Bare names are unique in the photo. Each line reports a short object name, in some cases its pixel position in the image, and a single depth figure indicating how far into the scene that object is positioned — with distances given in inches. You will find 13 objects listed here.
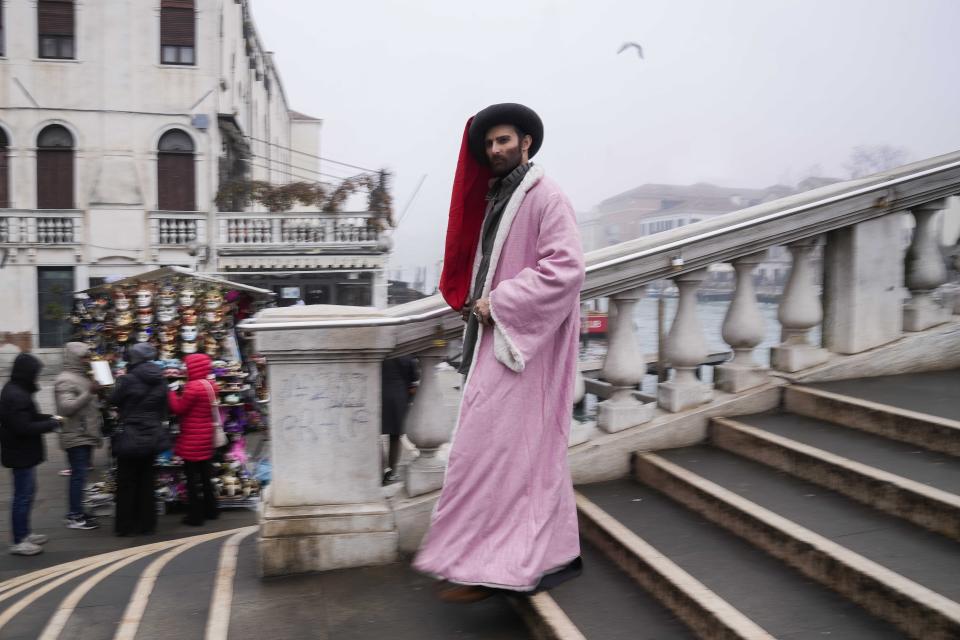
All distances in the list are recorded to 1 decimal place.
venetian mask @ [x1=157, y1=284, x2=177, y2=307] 291.9
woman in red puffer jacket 247.8
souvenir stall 272.8
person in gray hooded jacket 243.0
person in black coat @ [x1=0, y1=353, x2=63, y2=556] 211.8
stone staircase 97.4
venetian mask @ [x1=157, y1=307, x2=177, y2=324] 287.6
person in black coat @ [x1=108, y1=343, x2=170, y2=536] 234.1
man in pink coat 112.8
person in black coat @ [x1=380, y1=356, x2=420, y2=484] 188.4
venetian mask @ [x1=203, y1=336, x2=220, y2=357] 287.3
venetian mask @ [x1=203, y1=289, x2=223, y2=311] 299.1
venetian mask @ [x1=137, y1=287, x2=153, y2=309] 290.0
